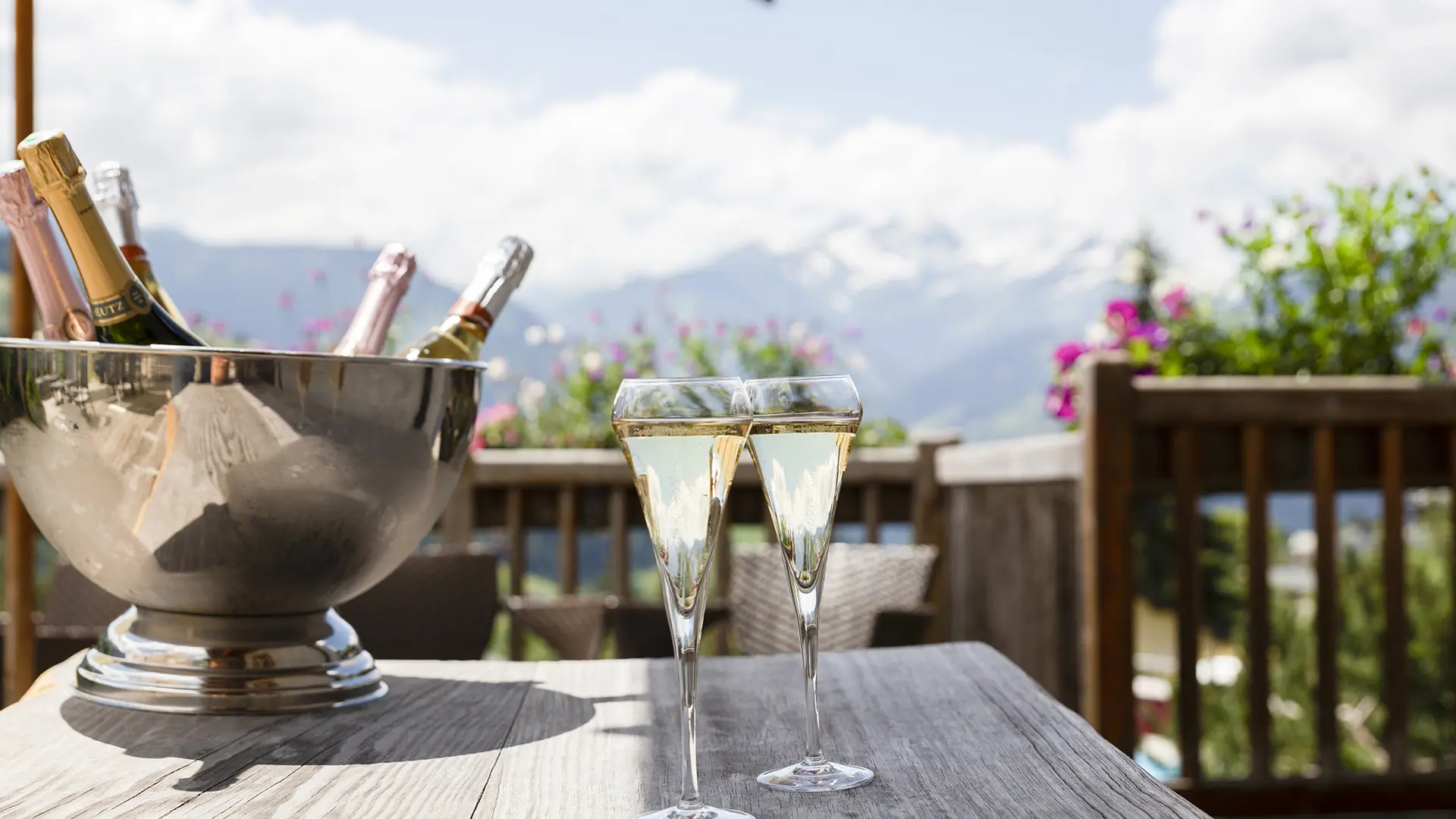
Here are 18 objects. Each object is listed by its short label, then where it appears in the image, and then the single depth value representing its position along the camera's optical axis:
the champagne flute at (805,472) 0.62
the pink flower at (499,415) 3.80
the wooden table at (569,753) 0.59
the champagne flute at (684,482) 0.54
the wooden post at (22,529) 1.19
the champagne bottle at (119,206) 0.96
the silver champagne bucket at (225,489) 0.73
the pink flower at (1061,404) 3.17
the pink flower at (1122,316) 3.26
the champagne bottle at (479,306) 0.95
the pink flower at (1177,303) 3.07
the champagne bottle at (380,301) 0.97
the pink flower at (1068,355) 3.34
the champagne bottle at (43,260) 0.80
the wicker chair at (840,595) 2.44
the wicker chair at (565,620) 2.60
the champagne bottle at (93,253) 0.74
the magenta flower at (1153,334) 3.03
